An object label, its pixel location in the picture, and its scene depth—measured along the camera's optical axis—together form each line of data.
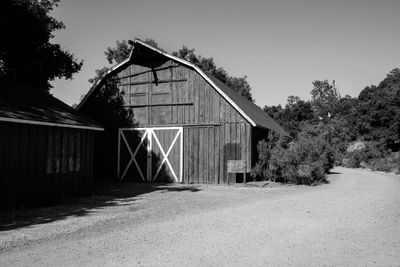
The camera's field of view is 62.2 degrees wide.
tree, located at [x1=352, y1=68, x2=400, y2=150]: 38.94
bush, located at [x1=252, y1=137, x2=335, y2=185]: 16.94
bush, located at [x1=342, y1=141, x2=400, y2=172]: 28.61
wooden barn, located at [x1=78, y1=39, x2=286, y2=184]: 17.16
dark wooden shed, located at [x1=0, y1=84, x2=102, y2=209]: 10.01
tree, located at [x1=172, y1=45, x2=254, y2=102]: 45.03
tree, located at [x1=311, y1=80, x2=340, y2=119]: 68.25
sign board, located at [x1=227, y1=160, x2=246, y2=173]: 16.61
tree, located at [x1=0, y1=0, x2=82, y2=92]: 21.86
